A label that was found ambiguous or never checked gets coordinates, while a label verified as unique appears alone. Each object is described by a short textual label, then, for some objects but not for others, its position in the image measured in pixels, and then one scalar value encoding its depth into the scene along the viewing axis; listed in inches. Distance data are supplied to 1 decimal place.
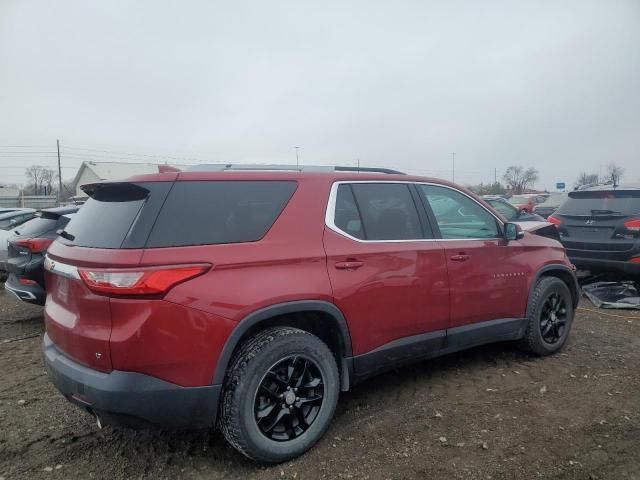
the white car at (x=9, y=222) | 308.8
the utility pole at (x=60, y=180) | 1821.6
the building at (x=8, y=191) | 2186.9
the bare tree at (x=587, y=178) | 2626.5
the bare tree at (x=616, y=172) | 2380.4
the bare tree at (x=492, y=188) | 2245.7
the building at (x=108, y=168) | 1444.5
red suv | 97.0
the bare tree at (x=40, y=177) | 2559.1
